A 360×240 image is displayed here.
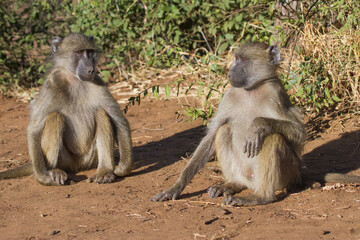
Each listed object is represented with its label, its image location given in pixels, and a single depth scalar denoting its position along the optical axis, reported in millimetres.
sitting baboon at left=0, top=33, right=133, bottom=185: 10086
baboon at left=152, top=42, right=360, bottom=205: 8172
